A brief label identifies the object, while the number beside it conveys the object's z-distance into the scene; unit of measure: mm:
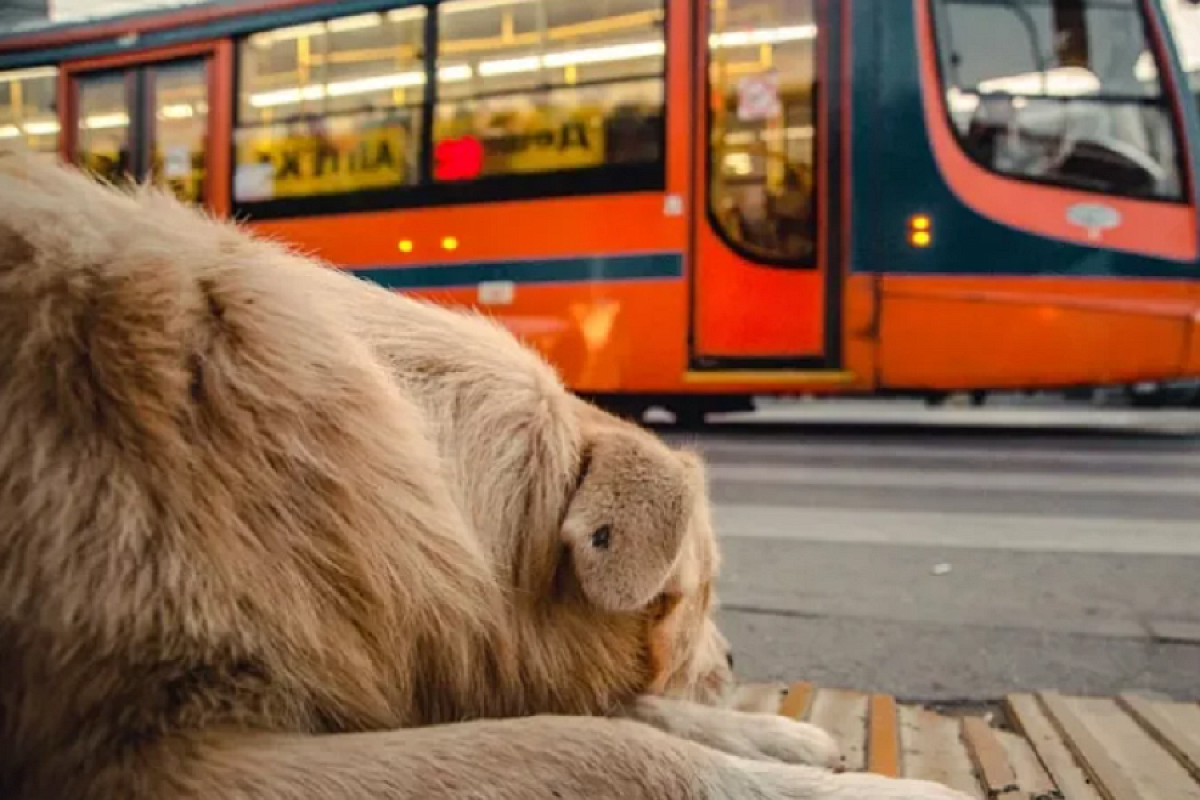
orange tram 7422
